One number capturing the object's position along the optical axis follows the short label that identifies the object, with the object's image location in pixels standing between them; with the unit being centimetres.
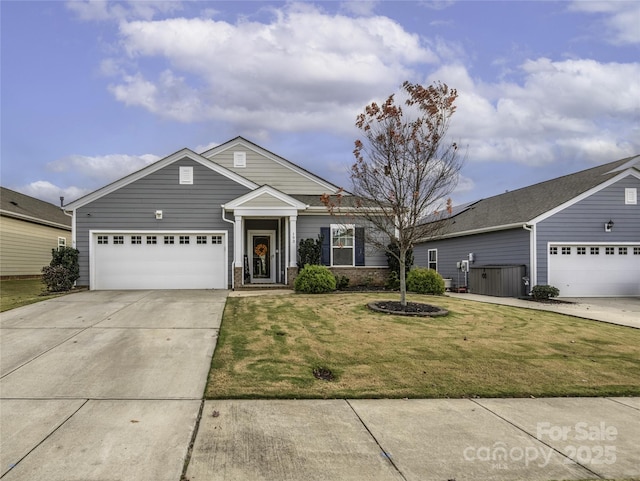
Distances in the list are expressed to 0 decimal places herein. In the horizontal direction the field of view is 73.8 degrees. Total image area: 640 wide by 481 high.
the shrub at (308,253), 1617
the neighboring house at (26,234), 2159
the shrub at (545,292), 1623
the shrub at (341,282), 1609
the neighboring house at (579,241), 1741
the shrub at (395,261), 1572
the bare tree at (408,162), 1116
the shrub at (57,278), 1466
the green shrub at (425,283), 1554
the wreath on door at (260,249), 1827
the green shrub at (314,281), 1461
